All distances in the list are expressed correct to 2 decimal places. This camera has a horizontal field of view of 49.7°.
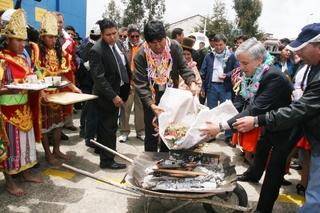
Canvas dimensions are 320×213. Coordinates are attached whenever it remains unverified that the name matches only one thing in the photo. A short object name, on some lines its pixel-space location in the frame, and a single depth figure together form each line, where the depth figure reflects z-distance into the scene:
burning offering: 3.11
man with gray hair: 3.38
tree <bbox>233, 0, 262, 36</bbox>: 41.53
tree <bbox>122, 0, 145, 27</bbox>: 38.44
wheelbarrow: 2.95
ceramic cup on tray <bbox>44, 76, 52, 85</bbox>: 4.29
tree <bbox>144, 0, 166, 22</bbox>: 38.91
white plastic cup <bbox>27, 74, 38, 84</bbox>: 3.90
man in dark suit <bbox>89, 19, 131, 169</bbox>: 4.57
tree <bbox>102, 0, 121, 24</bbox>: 49.48
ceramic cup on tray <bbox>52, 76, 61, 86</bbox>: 4.48
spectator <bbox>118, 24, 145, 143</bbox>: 6.63
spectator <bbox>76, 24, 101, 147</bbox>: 5.84
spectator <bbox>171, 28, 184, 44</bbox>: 7.57
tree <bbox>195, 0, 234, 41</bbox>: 38.08
